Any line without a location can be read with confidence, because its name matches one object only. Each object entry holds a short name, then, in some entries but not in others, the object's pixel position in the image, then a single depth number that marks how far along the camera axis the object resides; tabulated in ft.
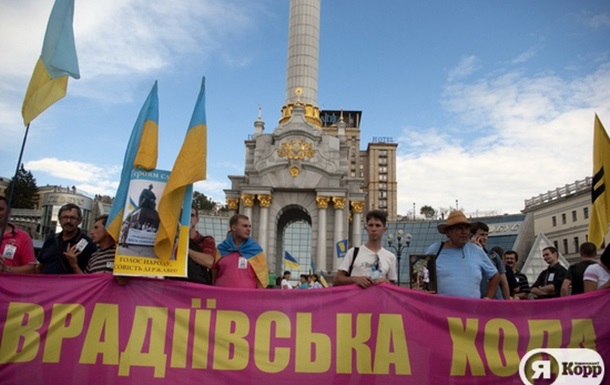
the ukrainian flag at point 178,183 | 17.85
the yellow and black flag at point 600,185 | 22.44
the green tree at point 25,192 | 244.63
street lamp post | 75.85
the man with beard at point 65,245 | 21.61
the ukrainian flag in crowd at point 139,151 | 18.79
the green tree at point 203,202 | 338.15
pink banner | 17.13
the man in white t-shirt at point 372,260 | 20.18
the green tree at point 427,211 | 395.51
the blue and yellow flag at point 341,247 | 69.12
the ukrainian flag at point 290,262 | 76.96
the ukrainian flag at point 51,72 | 21.84
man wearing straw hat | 19.93
